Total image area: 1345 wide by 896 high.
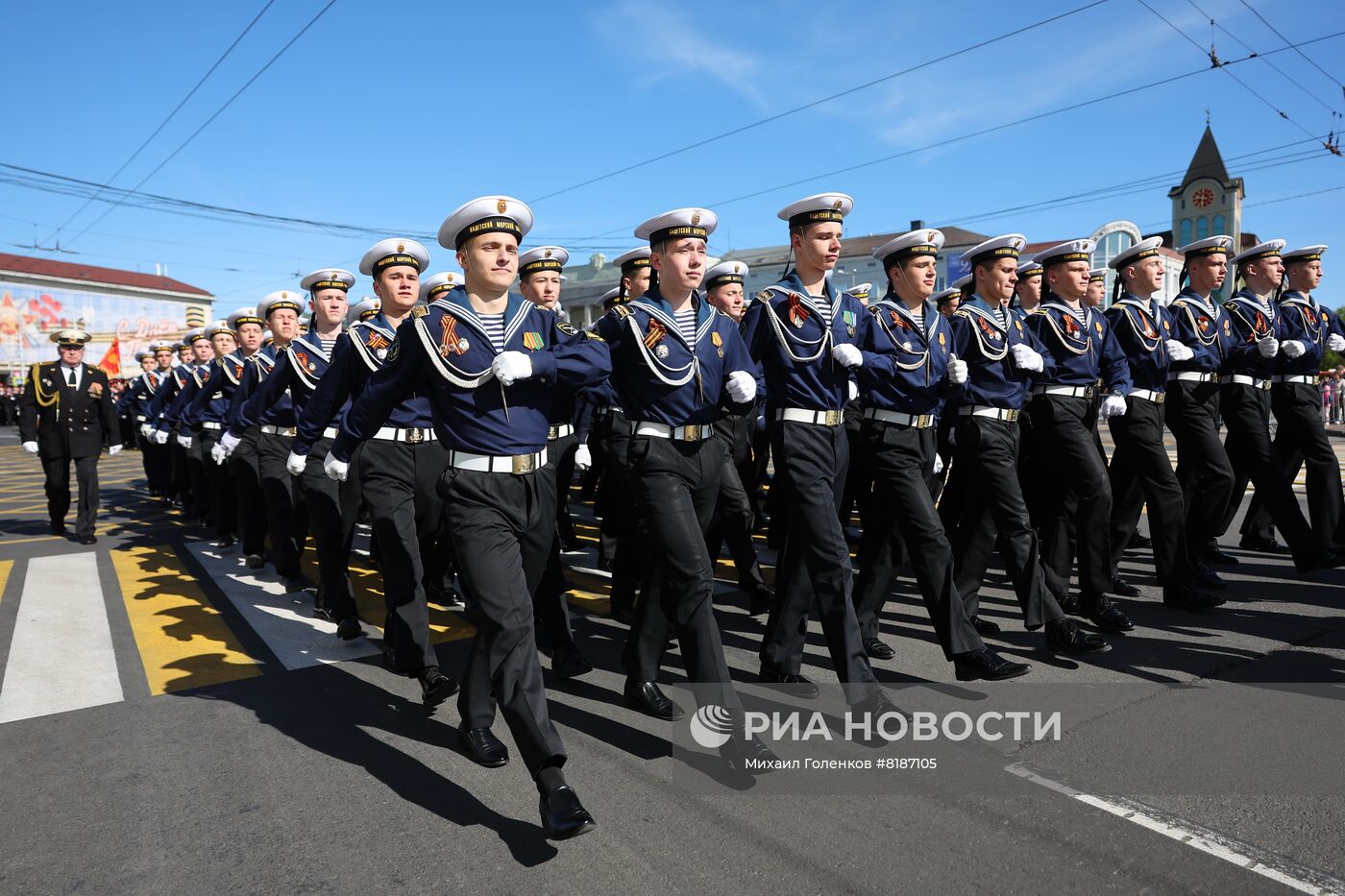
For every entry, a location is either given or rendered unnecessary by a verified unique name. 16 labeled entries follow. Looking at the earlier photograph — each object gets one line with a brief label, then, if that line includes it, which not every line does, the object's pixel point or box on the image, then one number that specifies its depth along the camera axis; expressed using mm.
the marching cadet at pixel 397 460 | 4773
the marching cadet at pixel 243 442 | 7891
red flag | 38191
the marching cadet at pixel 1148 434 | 5965
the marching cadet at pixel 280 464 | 7246
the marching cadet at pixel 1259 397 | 6414
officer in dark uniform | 10617
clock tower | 54406
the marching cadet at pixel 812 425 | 4191
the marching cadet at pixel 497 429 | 3326
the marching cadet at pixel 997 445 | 5016
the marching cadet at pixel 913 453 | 4531
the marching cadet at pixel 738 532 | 6398
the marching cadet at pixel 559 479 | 4977
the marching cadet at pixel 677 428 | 3861
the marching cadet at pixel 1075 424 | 5543
